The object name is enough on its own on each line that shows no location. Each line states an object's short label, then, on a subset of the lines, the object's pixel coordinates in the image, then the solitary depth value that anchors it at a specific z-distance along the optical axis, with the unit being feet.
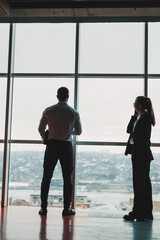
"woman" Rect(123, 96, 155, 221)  12.25
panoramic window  15.44
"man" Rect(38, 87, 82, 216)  13.00
